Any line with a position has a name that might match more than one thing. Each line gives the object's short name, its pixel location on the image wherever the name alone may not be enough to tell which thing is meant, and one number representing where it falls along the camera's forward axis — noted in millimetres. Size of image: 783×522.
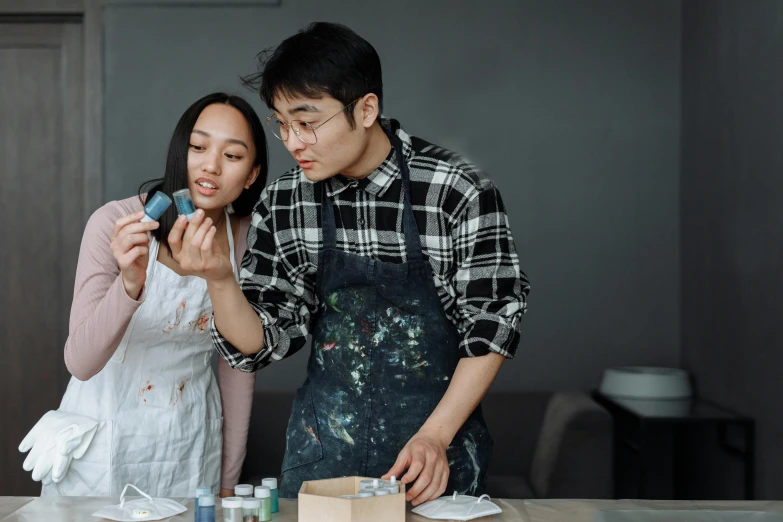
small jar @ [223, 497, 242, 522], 1327
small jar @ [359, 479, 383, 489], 1345
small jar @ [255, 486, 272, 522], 1369
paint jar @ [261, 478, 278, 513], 1411
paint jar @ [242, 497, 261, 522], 1338
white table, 1415
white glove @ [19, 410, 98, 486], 1880
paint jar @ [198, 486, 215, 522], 1363
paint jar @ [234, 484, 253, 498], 1385
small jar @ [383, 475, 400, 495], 1328
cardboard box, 1250
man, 1607
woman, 1920
